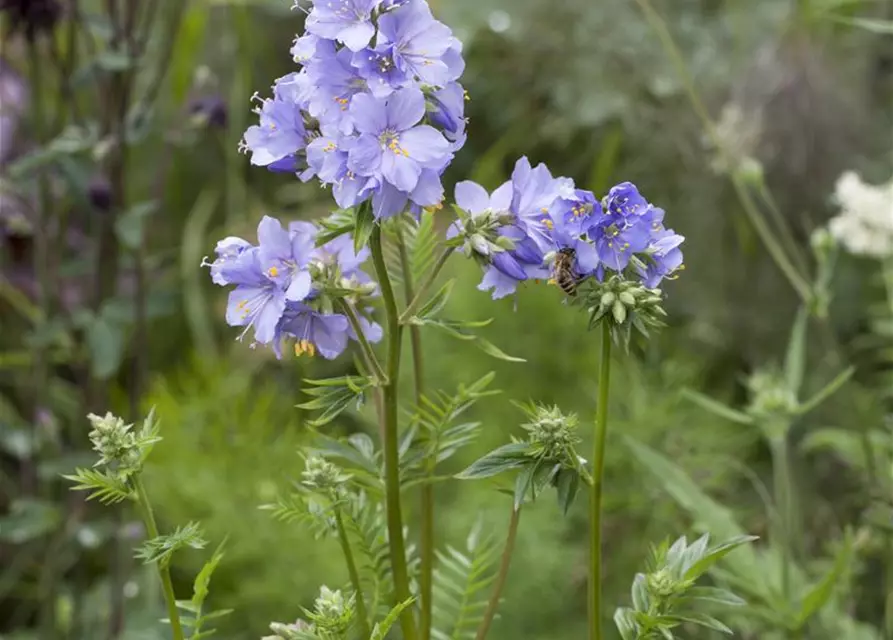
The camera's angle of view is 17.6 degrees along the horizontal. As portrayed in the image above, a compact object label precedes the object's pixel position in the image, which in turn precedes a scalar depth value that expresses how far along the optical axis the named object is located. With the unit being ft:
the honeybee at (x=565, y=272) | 2.48
